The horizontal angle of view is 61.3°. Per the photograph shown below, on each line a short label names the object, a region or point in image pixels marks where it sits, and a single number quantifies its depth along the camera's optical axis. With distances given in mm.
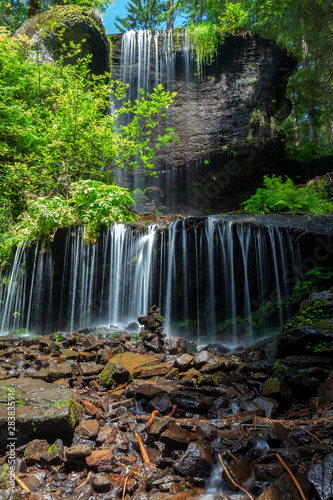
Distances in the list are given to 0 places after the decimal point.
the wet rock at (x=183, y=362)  3969
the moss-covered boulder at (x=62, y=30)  12073
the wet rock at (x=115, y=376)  3562
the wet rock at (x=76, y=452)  2215
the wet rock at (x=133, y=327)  7254
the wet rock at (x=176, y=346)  5062
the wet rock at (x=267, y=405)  2734
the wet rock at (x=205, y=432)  2383
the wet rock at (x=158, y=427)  2472
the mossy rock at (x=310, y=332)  3691
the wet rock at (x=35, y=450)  2256
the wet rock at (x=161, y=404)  2917
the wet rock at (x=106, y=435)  2504
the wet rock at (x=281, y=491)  1641
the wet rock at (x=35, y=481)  2033
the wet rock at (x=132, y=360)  4113
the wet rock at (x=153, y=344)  5164
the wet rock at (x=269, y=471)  1836
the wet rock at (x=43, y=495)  1902
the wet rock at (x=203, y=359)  4004
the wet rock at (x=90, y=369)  3928
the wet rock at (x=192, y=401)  2879
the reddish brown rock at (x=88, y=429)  2527
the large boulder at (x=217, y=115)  14664
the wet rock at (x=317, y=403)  2707
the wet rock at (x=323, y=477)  1647
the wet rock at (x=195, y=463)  2047
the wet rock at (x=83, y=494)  1924
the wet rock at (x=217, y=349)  5457
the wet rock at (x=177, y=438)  2309
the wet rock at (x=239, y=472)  1909
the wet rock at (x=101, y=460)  2160
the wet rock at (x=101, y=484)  1977
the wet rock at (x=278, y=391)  2861
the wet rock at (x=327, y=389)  2827
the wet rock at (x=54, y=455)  2232
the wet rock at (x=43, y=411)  2416
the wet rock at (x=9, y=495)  1798
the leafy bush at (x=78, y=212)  8656
